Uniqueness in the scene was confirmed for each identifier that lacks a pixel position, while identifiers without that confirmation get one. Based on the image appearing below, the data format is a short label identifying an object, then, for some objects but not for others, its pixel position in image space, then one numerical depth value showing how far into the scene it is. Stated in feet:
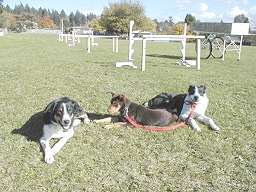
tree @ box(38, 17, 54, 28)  309.42
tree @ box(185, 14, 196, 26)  184.01
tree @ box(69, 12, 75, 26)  341.18
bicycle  44.83
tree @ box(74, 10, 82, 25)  365.29
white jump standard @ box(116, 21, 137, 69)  30.76
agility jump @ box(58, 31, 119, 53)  49.81
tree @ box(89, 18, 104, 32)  170.96
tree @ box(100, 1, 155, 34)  161.09
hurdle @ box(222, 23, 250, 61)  46.88
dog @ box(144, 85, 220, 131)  15.05
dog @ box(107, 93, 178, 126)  14.70
